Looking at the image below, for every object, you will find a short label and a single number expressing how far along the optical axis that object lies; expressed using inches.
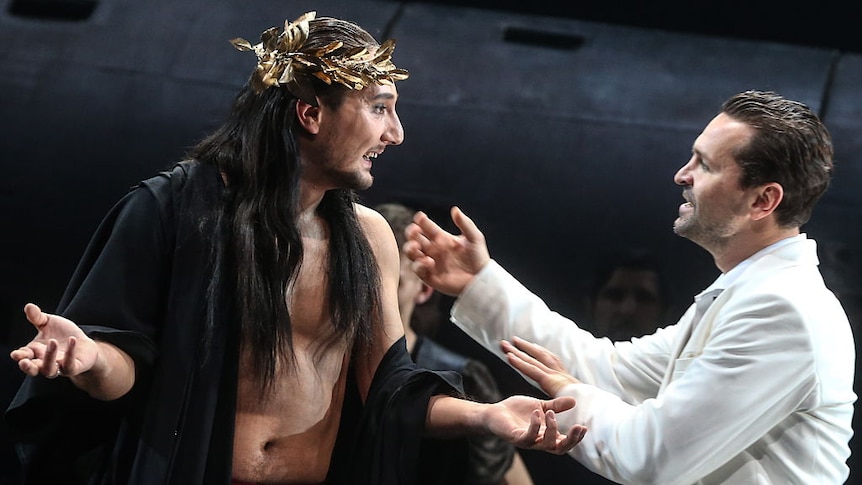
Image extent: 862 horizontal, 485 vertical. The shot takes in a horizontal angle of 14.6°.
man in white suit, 181.8
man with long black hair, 175.1
